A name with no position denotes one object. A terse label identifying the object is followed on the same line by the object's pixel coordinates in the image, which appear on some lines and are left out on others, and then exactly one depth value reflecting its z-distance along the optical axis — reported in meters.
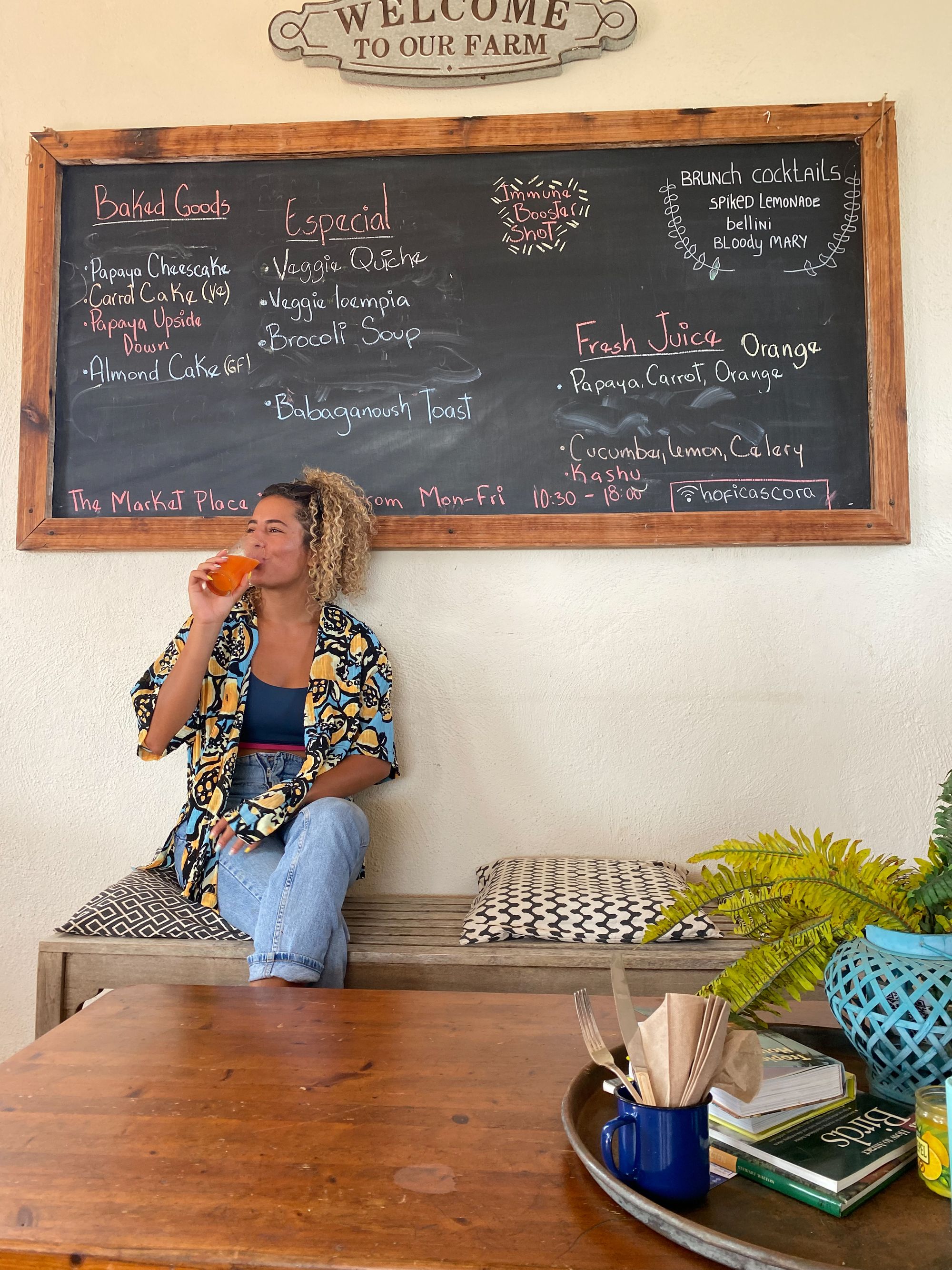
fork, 0.83
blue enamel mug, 0.76
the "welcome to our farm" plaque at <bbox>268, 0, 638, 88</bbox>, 2.34
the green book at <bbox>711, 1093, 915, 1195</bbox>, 0.80
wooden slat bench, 1.79
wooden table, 0.73
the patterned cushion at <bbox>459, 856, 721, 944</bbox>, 1.81
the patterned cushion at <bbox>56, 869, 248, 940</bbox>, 1.87
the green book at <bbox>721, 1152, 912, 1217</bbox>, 0.77
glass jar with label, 0.78
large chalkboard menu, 2.30
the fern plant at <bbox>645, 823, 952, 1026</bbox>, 0.95
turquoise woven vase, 0.89
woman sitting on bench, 1.89
